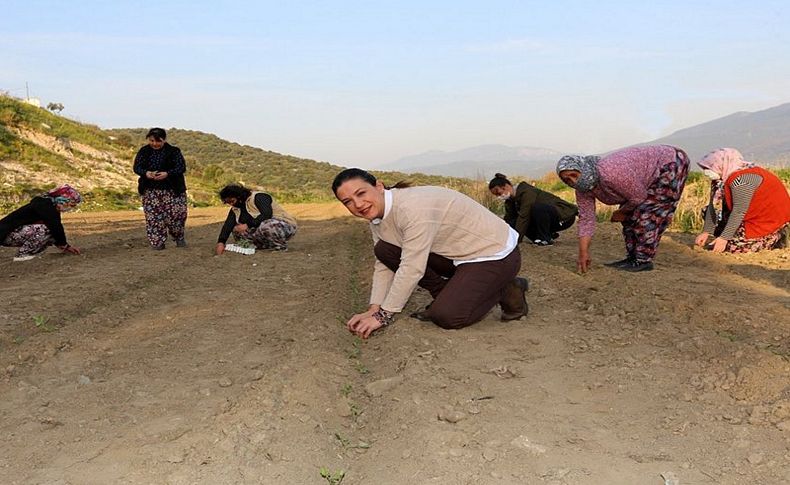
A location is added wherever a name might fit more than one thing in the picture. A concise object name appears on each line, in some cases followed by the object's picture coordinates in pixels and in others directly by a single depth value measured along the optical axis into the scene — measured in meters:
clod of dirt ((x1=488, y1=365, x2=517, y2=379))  2.93
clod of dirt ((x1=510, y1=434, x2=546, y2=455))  2.25
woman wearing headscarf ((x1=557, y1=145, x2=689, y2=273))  4.64
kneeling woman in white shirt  3.26
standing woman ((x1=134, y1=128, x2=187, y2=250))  6.79
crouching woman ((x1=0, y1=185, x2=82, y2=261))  6.37
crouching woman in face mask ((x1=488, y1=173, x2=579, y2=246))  6.46
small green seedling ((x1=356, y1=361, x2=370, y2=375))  3.13
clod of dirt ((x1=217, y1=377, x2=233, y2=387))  2.91
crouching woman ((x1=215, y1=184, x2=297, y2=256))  6.68
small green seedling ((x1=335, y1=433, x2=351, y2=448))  2.40
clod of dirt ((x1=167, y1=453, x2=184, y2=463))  2.21
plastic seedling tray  6.80
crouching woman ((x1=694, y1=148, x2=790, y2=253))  5.47
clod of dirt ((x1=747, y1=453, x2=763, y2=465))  2.11
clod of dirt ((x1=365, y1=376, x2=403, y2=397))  2.85
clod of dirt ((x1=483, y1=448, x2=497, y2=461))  2.21
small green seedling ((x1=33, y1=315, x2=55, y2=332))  3.79
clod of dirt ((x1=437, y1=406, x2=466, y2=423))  2.49
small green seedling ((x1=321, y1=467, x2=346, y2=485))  2.14
